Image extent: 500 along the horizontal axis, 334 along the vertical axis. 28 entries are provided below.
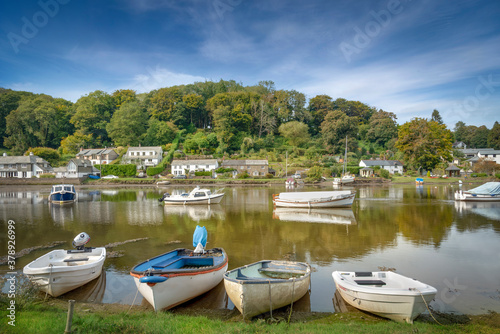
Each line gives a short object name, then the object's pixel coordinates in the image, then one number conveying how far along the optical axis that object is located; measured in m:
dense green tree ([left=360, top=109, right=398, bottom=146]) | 85.56
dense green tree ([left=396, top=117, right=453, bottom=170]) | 57.69
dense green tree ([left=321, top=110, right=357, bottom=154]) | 75.80
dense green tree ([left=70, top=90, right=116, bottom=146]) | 83.94
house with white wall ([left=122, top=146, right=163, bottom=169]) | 68.28
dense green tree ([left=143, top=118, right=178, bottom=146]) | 79.38
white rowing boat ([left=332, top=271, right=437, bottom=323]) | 7.13
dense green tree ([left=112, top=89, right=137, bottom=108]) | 96.44
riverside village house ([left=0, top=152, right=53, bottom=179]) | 59.94
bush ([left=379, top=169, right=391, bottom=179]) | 56.44
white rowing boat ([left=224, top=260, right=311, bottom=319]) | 7.37
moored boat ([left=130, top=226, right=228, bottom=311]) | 7.83
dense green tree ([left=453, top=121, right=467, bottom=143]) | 102.94
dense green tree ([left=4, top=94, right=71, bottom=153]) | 78.44
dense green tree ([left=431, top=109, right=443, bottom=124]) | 94.88
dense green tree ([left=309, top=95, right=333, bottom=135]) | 98.88
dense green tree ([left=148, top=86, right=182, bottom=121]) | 88.69
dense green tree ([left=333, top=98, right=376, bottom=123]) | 105.56
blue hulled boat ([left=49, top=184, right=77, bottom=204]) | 31.94
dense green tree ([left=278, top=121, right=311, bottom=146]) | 80.94
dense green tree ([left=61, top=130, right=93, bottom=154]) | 76.94
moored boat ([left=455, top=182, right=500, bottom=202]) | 30.66
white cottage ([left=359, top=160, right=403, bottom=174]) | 66.19
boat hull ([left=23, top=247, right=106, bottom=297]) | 8.70
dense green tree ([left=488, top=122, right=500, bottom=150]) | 88.56
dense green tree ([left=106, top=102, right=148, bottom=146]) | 77.44
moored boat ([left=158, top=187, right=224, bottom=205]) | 29.00
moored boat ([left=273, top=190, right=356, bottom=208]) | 25.83
